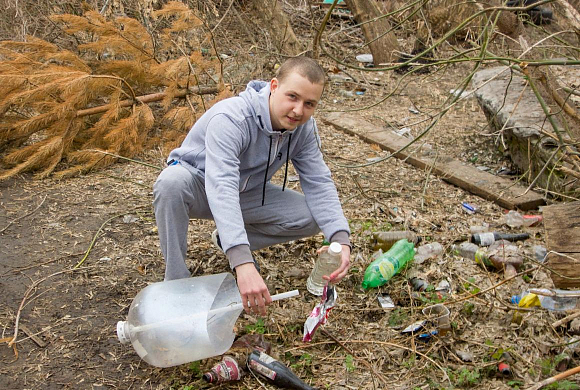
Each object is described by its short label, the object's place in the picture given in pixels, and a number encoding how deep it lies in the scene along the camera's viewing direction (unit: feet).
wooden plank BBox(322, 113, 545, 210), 14.10
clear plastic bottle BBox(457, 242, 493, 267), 11.23
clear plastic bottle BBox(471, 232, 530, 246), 12.01
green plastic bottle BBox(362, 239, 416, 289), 10.41
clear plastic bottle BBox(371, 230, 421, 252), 11.87
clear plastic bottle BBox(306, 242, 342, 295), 9.74
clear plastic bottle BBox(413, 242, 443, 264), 11.47
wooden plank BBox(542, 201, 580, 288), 7.75
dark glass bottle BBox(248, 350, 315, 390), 7.84
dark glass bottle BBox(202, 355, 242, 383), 7.71
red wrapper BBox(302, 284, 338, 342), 8.64
